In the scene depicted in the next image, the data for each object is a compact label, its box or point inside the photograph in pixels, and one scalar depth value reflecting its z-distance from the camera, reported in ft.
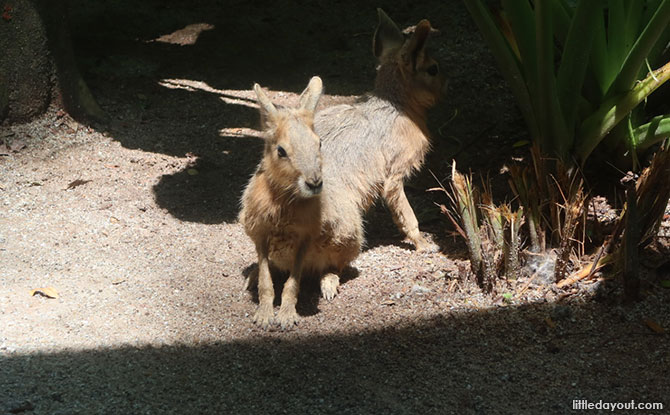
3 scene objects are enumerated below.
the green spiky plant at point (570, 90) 27.30
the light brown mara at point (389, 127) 33.96
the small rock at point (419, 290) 29.19
